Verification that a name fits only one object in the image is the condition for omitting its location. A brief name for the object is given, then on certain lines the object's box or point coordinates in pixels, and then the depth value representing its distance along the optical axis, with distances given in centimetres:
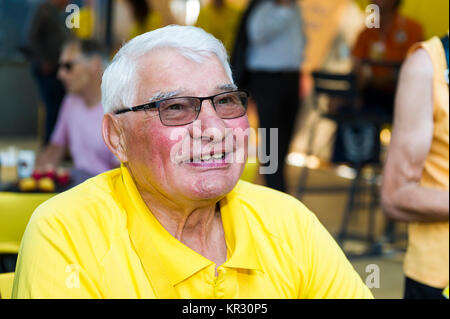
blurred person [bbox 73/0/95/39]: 836
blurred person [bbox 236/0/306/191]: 541
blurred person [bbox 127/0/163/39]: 619
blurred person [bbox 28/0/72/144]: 707
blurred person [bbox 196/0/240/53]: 661
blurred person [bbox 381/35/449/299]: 199
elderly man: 135
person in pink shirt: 382
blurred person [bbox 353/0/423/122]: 504
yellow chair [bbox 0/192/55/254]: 256
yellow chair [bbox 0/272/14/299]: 163
